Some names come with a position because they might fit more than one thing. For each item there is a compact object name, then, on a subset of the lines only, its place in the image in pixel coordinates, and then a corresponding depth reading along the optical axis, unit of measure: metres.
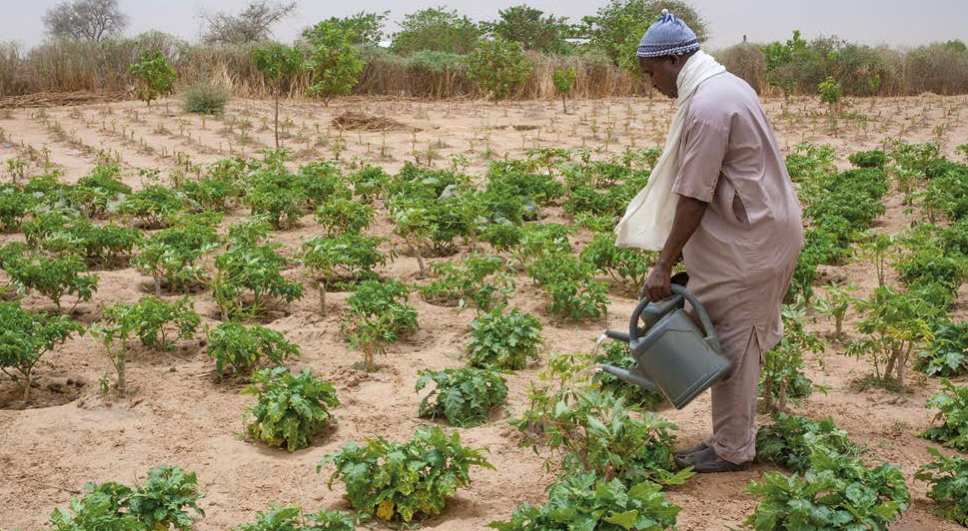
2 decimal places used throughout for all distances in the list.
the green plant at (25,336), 5.24
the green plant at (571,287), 6.71
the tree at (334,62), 19.38
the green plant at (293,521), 3.53
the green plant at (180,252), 7.10
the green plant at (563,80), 20.31
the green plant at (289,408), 4.87
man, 3.78
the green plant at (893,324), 5.24
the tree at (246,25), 36.72
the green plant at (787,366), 4.85
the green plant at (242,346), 5.60
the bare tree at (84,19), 41.00
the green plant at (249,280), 6.67
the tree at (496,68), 21.88
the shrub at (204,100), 18.25
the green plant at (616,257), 7.37
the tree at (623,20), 29.89
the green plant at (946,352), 5.65
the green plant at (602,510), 3.31
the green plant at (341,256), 7.14
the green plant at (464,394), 5.15
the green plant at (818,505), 3.49
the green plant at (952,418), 4.58
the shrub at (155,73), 17.94
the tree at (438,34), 36.66
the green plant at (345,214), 8.52
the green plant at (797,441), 4.28
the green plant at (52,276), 6.47
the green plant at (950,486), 3.93
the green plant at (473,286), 6.89
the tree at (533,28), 39.53
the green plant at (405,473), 4.05
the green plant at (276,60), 14.85
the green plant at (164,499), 3.75
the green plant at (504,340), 5.84
